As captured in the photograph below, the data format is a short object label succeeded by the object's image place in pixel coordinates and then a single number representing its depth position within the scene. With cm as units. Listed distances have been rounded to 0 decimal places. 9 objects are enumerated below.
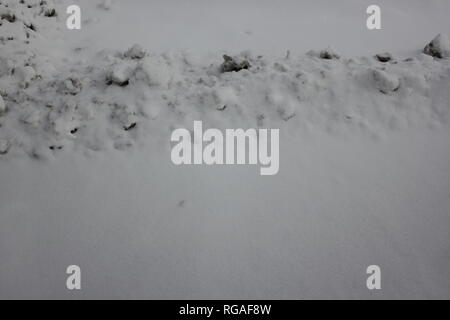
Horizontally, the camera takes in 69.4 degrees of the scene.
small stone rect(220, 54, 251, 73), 343
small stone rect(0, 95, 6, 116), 300
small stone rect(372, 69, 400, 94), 318
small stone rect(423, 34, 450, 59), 359
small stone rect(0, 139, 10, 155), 283
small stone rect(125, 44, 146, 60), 348
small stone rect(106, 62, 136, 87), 316
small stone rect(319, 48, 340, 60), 354
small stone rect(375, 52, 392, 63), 361
